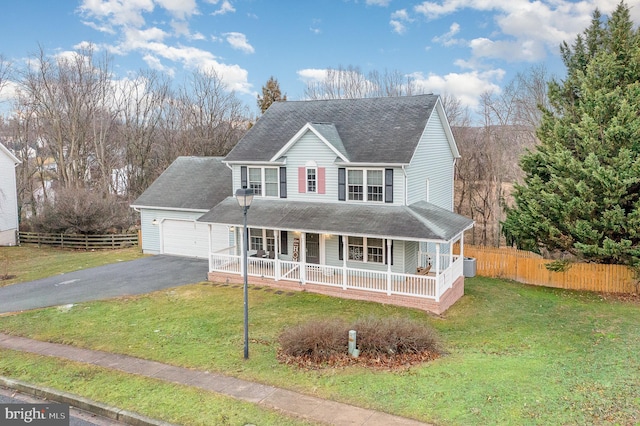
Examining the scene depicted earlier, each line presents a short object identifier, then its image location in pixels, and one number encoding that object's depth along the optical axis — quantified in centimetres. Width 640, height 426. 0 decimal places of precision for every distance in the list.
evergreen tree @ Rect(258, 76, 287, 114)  4194
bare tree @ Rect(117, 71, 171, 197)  4228
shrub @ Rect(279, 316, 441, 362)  1002
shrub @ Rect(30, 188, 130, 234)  2780
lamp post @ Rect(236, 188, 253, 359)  1018
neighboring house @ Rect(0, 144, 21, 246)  2961
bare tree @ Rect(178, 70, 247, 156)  4369
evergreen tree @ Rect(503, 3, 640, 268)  1736
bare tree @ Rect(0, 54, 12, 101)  3502
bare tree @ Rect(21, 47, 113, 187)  3741
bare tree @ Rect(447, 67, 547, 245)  3419
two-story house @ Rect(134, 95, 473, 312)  1627
